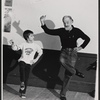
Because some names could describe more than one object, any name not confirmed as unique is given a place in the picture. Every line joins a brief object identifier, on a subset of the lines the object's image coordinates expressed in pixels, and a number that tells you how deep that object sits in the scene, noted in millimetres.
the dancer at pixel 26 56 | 5539
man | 5465
